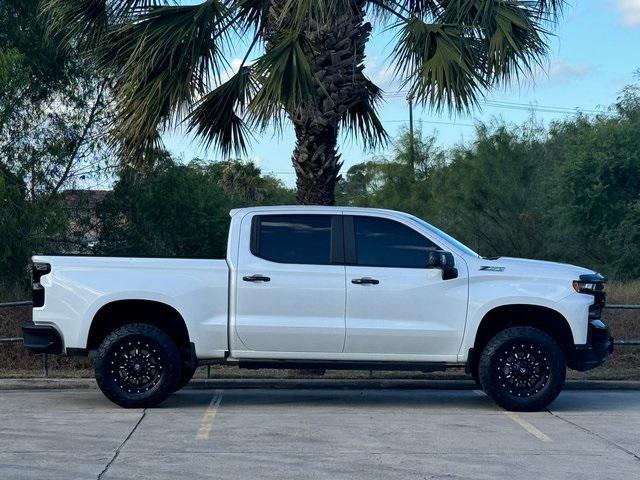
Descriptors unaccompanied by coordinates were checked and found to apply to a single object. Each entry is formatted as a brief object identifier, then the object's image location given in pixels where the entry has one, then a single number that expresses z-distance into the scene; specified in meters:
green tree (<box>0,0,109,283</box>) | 17.47
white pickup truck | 10.89
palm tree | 13.36
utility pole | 47.34
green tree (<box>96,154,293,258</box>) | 20.27
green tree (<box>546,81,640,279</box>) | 28.34
